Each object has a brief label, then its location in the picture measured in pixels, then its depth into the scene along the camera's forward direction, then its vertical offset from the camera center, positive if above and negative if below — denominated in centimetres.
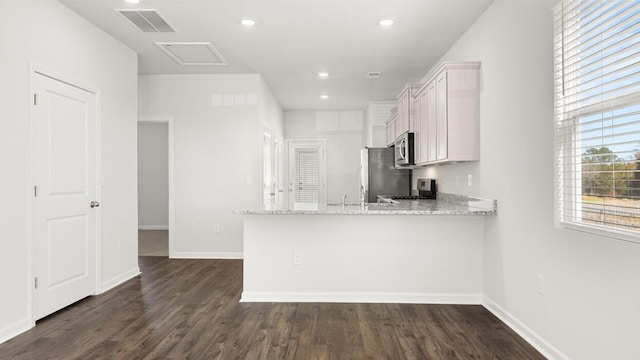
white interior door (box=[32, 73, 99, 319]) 310 -11
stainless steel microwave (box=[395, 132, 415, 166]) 478 +38
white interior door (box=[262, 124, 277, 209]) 616 +22
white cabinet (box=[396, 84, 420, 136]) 479 +93
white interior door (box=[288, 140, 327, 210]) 827 +19
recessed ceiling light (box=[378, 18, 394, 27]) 361 +149
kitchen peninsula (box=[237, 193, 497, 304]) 346 -70
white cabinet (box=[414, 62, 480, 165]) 349 +63
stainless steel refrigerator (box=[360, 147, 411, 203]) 626 +8
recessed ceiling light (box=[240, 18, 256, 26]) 364 +150
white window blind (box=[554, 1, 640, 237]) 174 +33
